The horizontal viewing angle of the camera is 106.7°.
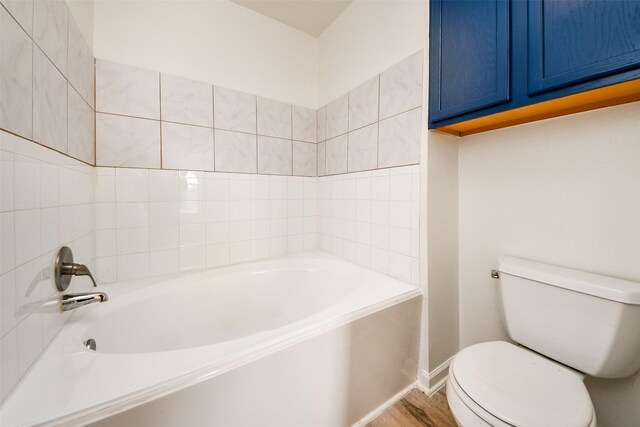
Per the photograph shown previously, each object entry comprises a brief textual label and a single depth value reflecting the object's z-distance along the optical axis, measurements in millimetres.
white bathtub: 622
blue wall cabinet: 735
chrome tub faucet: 864
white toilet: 729
